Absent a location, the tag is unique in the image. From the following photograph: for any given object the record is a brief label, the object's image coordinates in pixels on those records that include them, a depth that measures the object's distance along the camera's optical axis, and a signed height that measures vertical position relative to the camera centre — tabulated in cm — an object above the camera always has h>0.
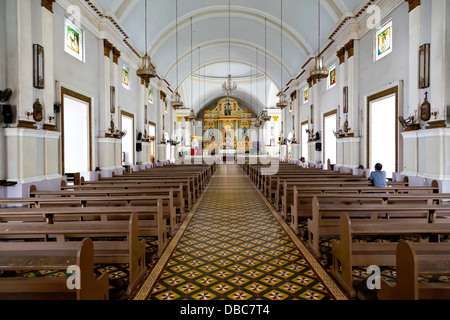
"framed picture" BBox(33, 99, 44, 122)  631 +105
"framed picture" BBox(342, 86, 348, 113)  1041 +206
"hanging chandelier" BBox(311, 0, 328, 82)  820 +251
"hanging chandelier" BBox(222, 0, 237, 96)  1454 +752
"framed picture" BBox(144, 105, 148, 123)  1454 +230
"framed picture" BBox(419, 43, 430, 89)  635 +205
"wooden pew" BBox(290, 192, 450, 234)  418 -66
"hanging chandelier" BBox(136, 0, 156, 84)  776 +240
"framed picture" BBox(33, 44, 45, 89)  632 +209
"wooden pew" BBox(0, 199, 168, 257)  338 -76
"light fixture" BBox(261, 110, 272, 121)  1812 +258
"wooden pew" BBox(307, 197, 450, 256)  343 -81
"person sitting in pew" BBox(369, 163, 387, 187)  550 -40
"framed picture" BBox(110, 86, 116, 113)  1040 +222
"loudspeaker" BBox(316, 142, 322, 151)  1357 +52
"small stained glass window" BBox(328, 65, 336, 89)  1230 +354
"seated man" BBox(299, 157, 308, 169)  1570 -28
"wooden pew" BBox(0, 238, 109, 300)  184 -83
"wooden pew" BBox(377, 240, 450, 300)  168 -71
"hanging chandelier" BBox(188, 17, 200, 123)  1863 +275
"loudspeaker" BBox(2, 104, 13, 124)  576 +90
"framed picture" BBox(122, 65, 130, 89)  1232 +360
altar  3438 +371
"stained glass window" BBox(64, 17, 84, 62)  812 +354
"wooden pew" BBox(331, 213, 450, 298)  263 -89
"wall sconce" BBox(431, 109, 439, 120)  606 +93
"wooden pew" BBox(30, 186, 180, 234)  441 -63
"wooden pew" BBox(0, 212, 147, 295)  267 -73
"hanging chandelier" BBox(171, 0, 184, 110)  1423 +279
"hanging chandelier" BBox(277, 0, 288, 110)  1348 +270
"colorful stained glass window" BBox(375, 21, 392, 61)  823 +349
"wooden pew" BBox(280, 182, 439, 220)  496 -60
